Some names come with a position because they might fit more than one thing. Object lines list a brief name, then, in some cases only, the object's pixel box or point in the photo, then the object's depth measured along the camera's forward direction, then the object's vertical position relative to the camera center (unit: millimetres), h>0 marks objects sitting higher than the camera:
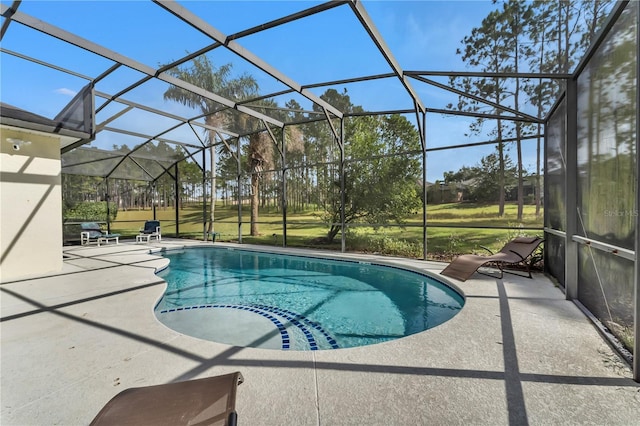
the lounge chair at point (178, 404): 1307 -961
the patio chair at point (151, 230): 11832 -772
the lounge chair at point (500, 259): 4961 -947
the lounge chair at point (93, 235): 10471 -822
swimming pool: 3627 -1572
